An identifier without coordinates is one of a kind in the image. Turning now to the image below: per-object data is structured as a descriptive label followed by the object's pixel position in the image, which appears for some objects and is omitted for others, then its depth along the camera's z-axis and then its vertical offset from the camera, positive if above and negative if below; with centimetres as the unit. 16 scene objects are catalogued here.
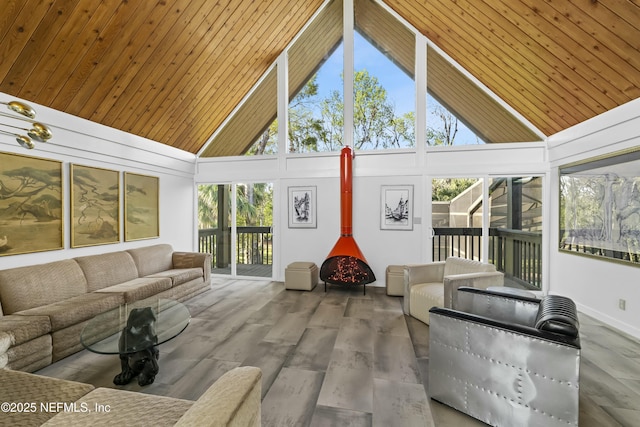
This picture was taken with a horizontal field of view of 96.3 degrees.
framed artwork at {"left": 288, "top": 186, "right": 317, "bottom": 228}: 530 +8
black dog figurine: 213 -113
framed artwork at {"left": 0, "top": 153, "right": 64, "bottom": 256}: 296 +5
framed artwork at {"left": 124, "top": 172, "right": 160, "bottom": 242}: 444 +6
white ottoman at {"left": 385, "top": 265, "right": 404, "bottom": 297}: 447 -109
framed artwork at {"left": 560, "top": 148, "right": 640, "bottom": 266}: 309 +8
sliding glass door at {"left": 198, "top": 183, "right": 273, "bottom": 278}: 561 -34
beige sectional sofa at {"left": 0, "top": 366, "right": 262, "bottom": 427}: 108 -89
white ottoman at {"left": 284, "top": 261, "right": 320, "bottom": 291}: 477 -110
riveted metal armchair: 154 -90
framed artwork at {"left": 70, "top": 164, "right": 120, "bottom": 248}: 364 +5
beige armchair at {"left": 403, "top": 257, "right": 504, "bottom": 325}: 301 -81
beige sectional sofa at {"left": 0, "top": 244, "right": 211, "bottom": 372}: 230 -93
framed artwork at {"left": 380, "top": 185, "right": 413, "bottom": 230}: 494 +9
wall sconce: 189 +57
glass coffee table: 208 -98
